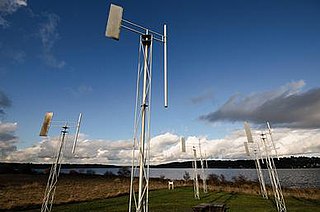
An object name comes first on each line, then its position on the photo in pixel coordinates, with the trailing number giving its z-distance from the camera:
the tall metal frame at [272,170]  13.16
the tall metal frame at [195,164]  21.58
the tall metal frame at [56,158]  10.22
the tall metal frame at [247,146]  13.52
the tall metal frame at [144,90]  5.25
